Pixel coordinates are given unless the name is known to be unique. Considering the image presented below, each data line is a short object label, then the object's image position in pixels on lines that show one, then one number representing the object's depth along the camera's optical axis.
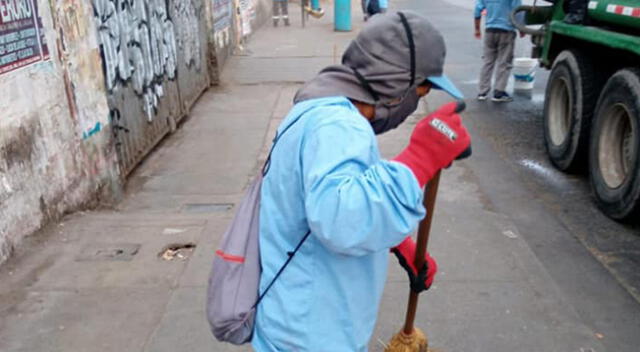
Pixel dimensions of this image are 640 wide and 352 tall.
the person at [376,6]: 16.22
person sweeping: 1.45
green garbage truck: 4.47
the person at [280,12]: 18.48
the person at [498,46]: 8.14
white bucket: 8.95
